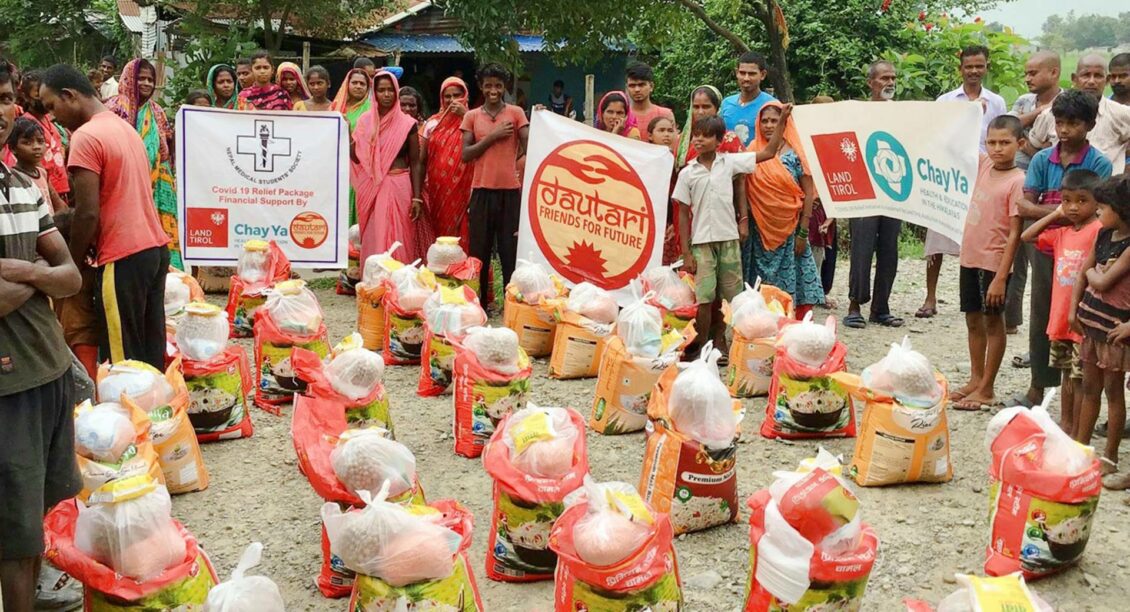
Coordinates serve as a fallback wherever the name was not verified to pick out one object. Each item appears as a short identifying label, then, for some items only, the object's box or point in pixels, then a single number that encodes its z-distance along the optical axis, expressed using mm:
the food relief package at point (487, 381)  4633
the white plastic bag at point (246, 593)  2639
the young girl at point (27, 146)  4637
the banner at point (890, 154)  5793
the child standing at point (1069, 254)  4438
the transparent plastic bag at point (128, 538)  2875
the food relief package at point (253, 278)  6441
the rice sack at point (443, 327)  5277
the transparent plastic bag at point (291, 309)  5363
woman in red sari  7559
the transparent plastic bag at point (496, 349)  4633
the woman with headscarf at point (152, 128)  7156
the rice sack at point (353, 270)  7969
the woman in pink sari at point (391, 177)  7500
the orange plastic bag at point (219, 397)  4773
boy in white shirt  5844
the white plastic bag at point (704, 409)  3771
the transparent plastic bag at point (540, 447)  3441
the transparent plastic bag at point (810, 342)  4699
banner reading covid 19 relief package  7211
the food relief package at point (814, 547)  2896
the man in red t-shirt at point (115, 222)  4258
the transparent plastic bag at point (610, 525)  2850
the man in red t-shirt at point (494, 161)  6980
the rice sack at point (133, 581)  2840
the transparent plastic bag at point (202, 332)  4812
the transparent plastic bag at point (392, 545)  2830
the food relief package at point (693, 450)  3777
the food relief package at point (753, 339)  5379
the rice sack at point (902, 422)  4195
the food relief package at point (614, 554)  2854
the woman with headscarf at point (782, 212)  6305
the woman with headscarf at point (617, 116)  7043
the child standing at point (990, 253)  5082
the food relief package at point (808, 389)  4727
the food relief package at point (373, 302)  6371
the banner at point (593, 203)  6586
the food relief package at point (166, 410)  4156
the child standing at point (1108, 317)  4047
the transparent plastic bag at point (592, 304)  5750
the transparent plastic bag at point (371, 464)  3254
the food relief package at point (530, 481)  3441
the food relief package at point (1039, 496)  3383
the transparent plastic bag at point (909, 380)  4191
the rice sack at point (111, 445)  3404
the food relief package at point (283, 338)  5359
